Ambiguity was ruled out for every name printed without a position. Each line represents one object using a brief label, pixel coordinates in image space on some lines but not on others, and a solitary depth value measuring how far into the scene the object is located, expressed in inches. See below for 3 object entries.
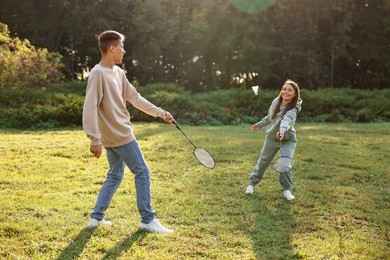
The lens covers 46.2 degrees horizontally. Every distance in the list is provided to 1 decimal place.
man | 166.1
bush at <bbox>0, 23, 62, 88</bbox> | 706.2
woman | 235.8
